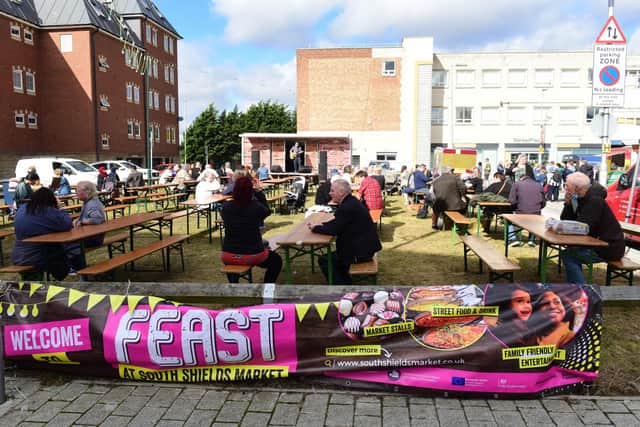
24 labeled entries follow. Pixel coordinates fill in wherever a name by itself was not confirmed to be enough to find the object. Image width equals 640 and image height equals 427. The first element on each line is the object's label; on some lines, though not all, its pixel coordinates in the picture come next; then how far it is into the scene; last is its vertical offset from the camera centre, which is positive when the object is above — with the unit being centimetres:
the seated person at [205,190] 1201 -51
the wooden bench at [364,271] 589 -118
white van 2142 -1
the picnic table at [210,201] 1136 -74
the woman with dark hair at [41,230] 613 -75
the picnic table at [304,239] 602 -85
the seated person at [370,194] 1170 -58
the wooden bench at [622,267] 592 -114
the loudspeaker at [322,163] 3015 +32
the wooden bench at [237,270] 607 -120
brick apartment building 3519 +657
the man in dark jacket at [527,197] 975 -54
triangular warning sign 811 +217
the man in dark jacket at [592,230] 596 -72
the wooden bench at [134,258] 586 -117
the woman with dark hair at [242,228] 624 -73
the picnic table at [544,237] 566 -80
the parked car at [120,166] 2648 +15
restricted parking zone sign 810 +165
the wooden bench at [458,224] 997 -107
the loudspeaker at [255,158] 3122 +66
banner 379 -130
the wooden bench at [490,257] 592 -114
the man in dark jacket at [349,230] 612 -75
